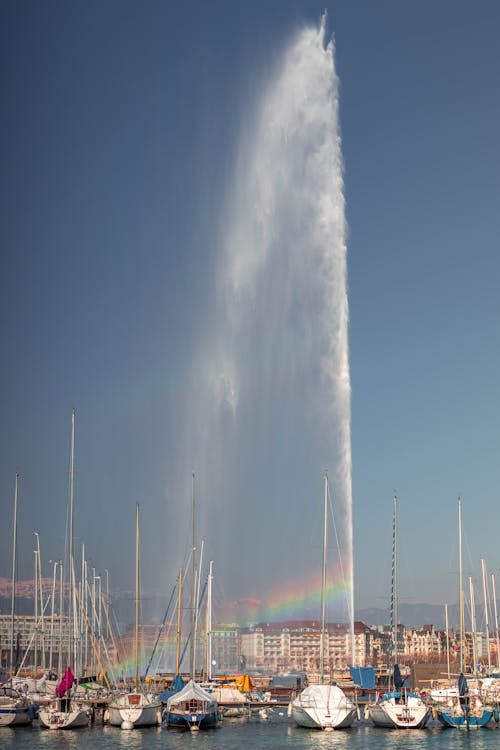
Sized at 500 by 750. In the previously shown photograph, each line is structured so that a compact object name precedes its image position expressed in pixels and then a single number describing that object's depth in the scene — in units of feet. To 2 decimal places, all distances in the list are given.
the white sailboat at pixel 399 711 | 143.33
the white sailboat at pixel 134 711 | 139.95
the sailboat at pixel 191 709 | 139.64
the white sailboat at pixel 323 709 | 139.03
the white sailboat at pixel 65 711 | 139.85
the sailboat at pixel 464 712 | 148.87
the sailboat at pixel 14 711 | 145.48
